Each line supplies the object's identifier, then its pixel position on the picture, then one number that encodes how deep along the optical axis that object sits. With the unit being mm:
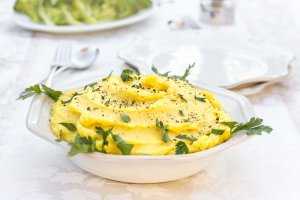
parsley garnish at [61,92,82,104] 776
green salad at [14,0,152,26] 1248
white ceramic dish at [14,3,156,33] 1203
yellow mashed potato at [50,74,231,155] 685
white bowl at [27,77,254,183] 655
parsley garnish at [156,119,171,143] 683
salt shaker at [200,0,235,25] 1316
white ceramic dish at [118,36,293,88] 986
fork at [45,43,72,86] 997
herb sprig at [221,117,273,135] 710
